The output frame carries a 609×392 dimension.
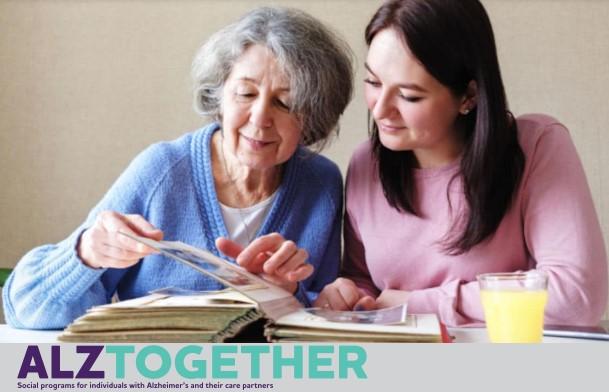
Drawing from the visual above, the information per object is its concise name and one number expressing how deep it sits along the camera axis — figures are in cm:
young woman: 236
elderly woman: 246
